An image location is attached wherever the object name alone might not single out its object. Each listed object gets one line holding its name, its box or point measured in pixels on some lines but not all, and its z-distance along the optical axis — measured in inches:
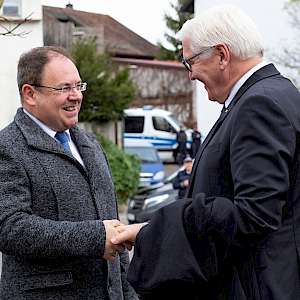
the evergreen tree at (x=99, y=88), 808.3
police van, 1192.8
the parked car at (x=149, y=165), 759.7
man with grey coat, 112.6
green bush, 622.8
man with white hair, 94.1
